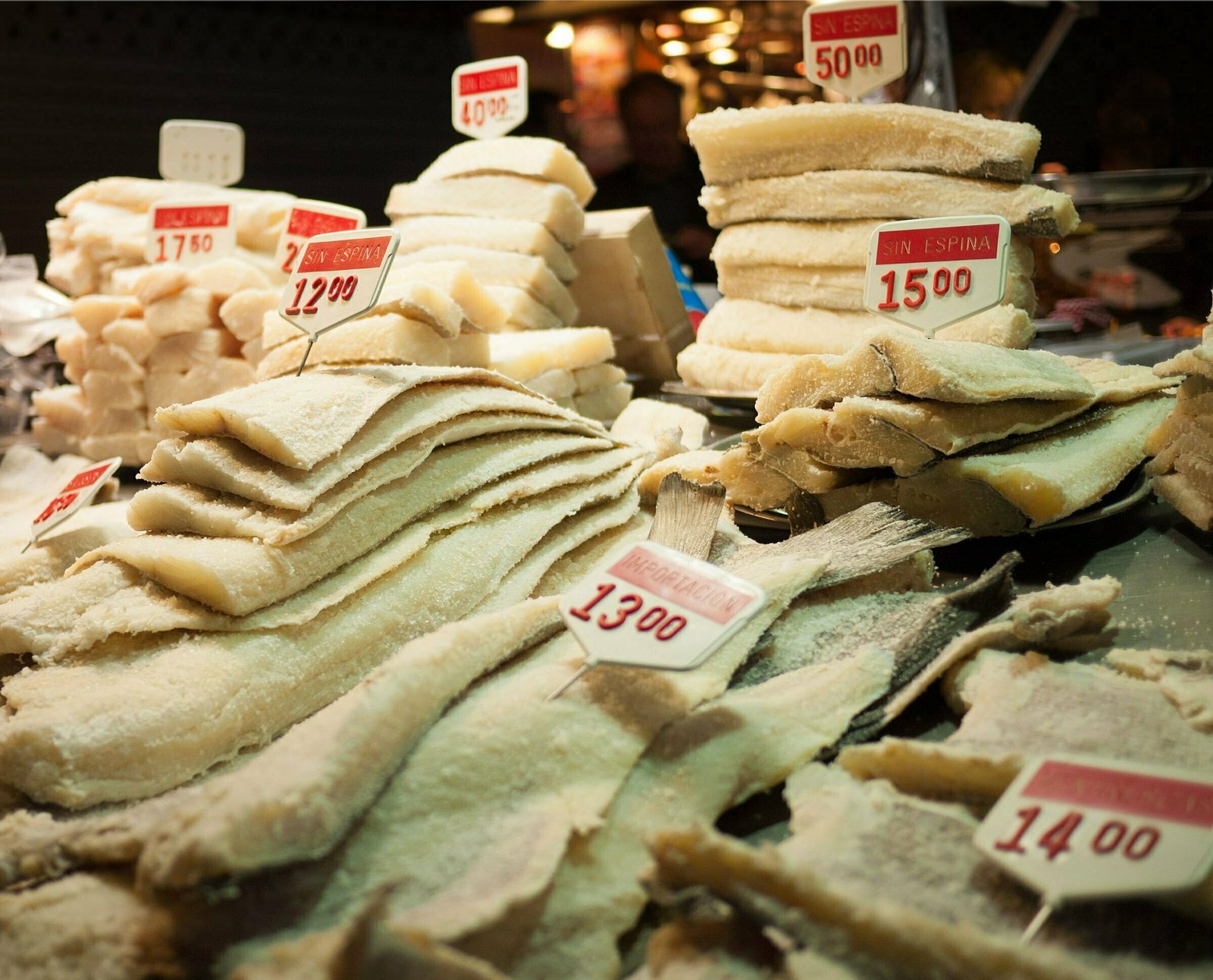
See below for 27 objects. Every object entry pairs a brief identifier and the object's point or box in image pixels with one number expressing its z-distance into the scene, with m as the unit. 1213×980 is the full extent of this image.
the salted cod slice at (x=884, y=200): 0.90
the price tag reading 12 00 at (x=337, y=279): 0.76
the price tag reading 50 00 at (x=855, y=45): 1.01
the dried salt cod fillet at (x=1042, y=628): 0.56
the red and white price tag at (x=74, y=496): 0.74
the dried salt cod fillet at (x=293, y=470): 0.61
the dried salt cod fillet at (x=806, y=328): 0.89
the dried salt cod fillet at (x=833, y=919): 0.35
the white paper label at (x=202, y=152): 1.26
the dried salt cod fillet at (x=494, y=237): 1.10
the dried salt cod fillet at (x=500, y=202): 1.12
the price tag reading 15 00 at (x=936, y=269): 0.78
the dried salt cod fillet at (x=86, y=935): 0.38
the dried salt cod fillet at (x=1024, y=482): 0.68
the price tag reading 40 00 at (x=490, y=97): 1.25
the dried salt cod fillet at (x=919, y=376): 0.68
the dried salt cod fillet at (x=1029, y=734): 0.46
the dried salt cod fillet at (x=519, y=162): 1.14
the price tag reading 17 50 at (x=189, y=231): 1.07
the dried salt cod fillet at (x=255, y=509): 0.61
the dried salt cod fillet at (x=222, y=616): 0.59
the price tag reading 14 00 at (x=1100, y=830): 0.38
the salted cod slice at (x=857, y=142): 0.93
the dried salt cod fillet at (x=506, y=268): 1.09
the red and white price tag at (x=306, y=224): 1.01
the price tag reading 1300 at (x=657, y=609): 0.50
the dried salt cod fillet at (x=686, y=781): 0.41
